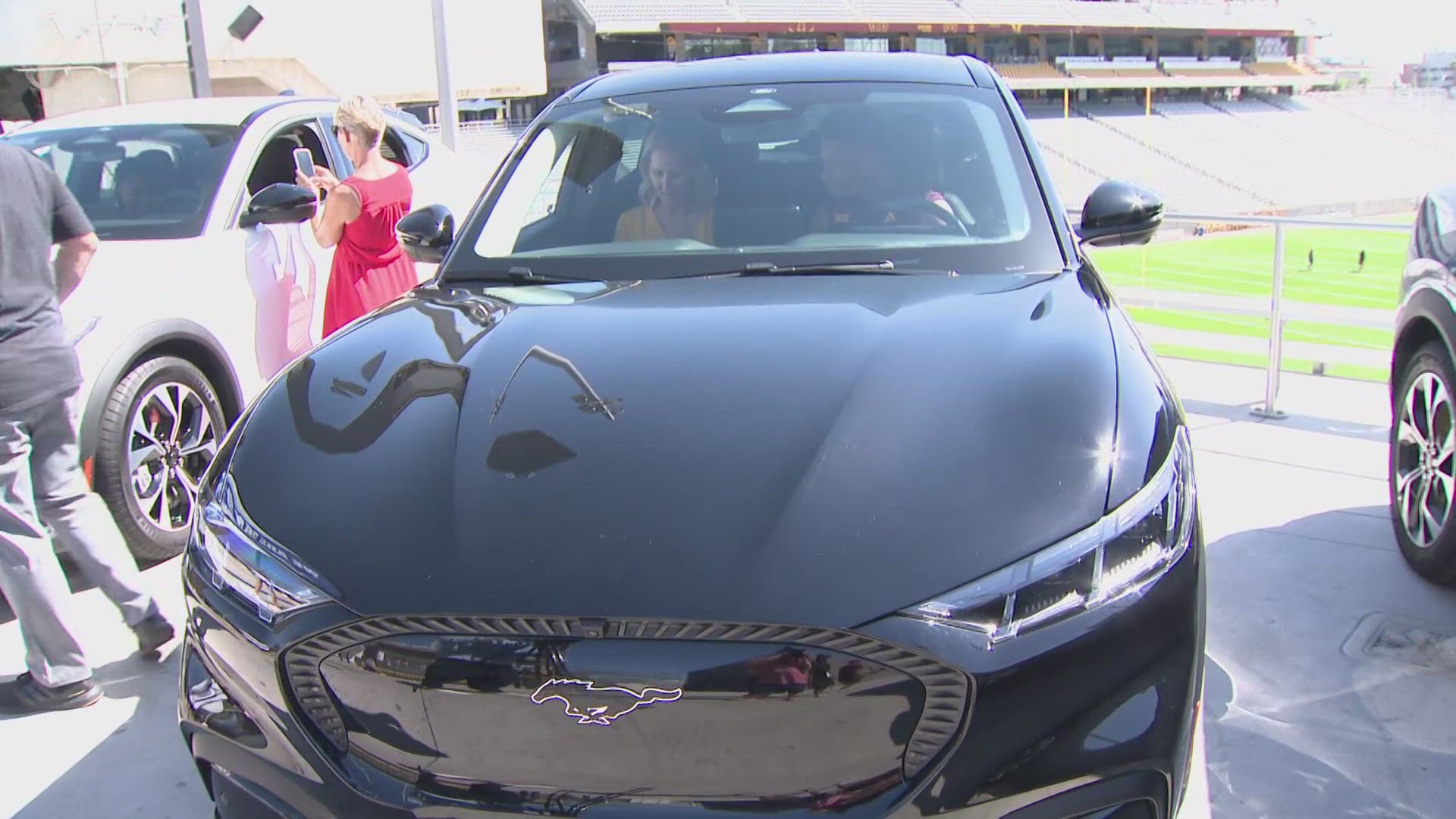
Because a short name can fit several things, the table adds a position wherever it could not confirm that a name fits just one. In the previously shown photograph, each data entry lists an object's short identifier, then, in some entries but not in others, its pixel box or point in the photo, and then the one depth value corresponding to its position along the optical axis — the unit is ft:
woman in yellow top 9.95
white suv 12.87
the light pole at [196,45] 36.04
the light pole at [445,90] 40.27
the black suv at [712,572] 5.28
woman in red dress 14.98
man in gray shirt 10.01
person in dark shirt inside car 9.78
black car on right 11.71
